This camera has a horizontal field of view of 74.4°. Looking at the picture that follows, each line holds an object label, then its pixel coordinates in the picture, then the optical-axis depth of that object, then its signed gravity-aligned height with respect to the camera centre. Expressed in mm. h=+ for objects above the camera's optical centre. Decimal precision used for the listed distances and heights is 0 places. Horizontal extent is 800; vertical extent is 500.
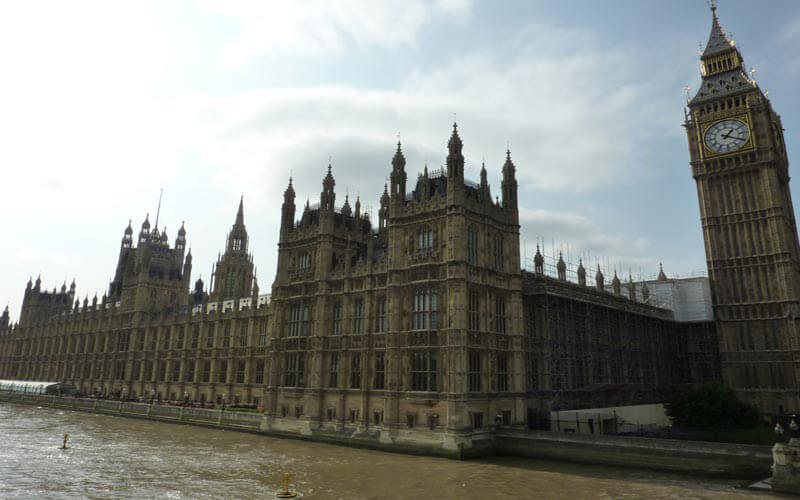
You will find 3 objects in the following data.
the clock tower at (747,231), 61000 +18465
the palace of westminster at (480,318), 43656 +6609
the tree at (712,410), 44250 -2351
